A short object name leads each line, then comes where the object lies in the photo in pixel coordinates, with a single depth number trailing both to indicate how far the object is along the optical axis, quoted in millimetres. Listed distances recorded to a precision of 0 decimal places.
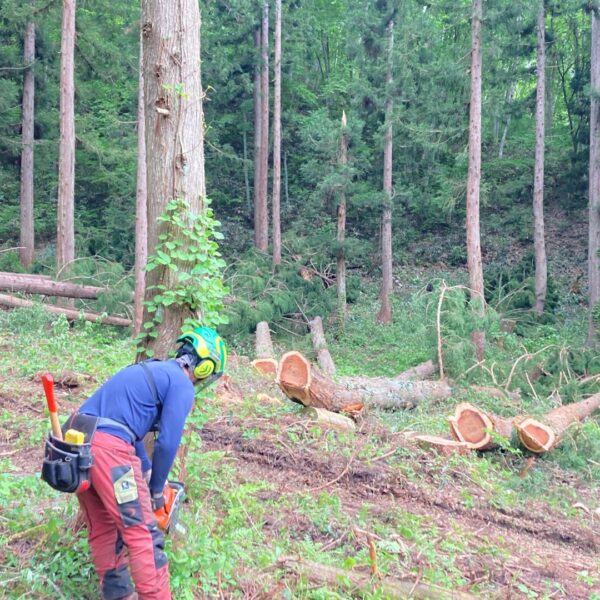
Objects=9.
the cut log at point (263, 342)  14142
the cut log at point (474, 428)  7969
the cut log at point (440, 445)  7430
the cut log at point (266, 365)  11144
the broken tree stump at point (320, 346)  15223
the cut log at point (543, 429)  8000
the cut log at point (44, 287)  13914
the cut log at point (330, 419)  7656
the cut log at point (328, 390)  7895
